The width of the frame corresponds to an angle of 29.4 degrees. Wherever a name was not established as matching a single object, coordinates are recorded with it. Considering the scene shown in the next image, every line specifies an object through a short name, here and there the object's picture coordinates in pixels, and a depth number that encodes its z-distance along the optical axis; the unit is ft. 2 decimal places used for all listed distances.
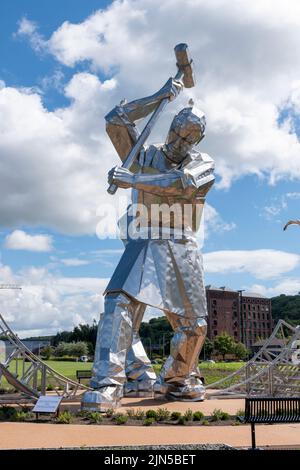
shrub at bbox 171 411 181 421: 32.43
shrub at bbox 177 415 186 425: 31.53
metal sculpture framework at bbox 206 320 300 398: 45.70
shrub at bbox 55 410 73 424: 31.53
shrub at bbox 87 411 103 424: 31.05
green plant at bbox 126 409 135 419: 32.46
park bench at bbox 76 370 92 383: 63.71
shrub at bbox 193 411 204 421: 32.89
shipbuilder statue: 36.19
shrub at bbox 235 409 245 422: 33.19
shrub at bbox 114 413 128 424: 30.68
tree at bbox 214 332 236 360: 184.85
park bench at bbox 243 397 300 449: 25.95
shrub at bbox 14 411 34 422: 33.60
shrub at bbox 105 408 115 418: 32.40
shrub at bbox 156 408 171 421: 32.31
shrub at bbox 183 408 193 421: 32.33
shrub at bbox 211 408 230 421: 33.06
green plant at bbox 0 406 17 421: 33.55
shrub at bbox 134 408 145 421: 32.42
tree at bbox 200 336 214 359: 199.00
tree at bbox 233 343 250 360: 187.42
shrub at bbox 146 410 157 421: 32.30
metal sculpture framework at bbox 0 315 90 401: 39.04
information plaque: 32.53
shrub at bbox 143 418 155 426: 30.88
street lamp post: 262.18
